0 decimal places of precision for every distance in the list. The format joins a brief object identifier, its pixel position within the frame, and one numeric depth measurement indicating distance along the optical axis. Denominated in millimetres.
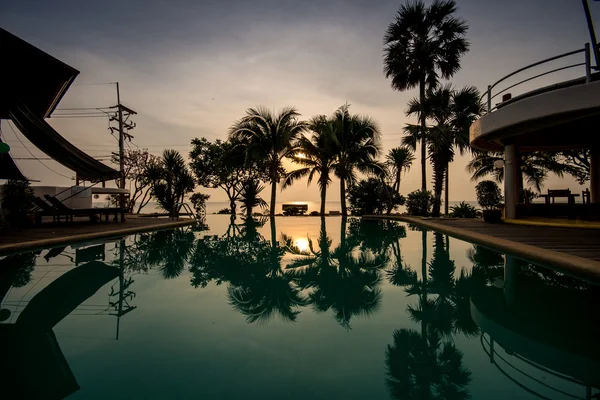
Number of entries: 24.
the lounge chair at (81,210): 11453
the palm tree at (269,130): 20672
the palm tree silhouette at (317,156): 20920
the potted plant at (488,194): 18562
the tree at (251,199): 22469
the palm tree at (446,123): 16750
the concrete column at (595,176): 12406
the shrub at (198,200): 24672
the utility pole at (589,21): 9062
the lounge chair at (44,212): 10836
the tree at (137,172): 27406
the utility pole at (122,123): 22578
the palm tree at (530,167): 20031
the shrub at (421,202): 17953
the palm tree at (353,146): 20594
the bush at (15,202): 9981
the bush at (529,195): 16594
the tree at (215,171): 24828
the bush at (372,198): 20484
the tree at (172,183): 18703
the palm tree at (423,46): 17594
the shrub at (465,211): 16844
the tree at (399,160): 19438
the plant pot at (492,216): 11617
